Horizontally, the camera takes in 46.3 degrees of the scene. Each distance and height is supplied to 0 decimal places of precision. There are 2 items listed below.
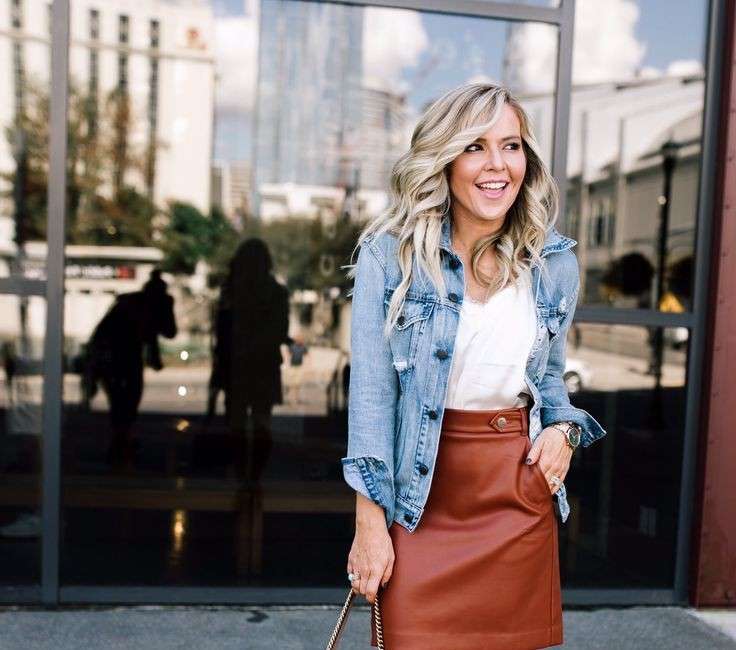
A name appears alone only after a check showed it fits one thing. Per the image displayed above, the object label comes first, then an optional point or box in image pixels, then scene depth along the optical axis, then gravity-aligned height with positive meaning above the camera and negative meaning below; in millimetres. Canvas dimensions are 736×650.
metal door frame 3734 -135
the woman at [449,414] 1924 -301
